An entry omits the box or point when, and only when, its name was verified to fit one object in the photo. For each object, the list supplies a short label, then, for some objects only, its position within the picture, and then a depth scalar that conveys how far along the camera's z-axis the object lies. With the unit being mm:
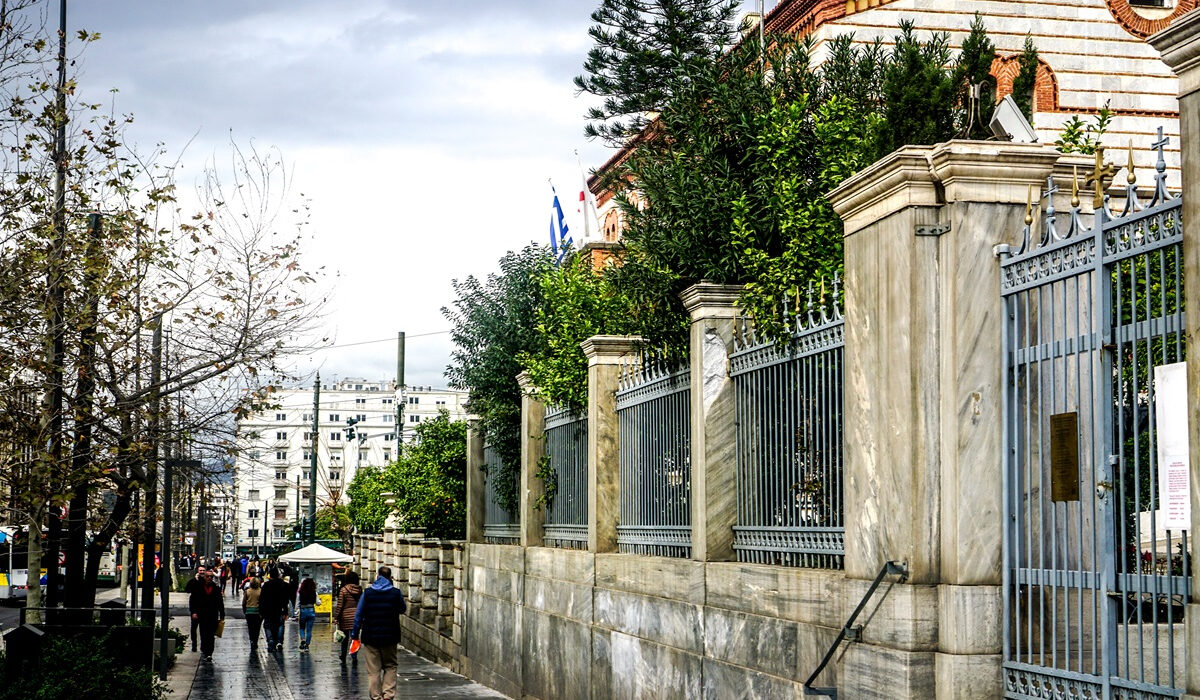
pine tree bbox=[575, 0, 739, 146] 27625
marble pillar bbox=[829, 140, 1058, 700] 7227
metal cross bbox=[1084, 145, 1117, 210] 6211
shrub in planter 12898
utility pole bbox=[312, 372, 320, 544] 50256
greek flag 34625
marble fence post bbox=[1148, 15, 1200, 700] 5418
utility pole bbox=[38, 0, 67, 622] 13164
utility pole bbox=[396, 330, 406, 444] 50422
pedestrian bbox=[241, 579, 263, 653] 27812
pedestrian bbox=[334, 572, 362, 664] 23906
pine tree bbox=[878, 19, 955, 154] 15789
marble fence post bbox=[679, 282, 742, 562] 10789
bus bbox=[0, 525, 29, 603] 54875
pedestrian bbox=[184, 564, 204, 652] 26930
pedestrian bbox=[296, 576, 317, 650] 29000
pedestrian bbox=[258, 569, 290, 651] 27547
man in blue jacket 16656
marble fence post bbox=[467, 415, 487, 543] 22500
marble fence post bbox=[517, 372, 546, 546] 17578
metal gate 5949
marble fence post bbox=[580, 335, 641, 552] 14359
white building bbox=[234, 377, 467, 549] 148375
